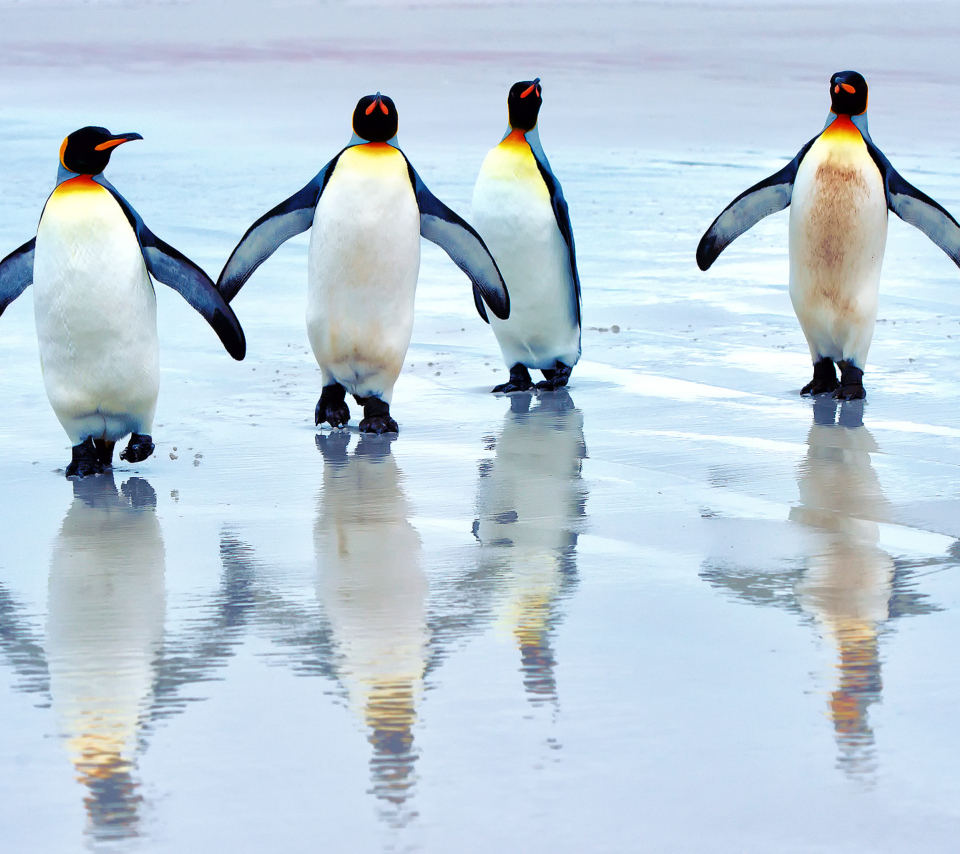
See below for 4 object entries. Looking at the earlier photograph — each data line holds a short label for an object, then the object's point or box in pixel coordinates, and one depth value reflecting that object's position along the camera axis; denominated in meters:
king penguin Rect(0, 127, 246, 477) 9.44
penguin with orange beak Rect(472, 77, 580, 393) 12.51
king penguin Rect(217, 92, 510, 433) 10.86
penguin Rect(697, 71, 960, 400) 12.11
